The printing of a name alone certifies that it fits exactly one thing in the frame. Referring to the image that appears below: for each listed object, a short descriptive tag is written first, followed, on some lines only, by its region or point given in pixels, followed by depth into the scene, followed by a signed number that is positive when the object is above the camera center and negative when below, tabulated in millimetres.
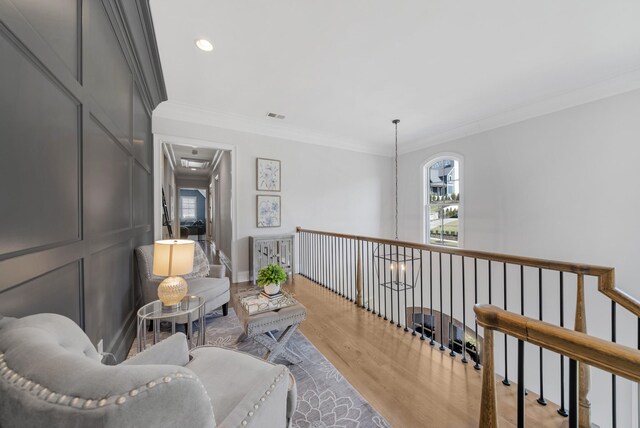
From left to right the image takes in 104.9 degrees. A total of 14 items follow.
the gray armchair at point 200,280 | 2340 -707
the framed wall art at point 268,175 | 4348 +712
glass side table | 1664 -701
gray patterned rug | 1493 -1242
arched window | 4820 +257
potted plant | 2199 -593
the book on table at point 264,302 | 1954 -741
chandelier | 5333 -1119
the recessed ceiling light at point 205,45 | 2359 +1666
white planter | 2203 -671
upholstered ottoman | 1828 -851
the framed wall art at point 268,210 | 4367 +74
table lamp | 1740 -375
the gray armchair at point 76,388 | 435 -329
